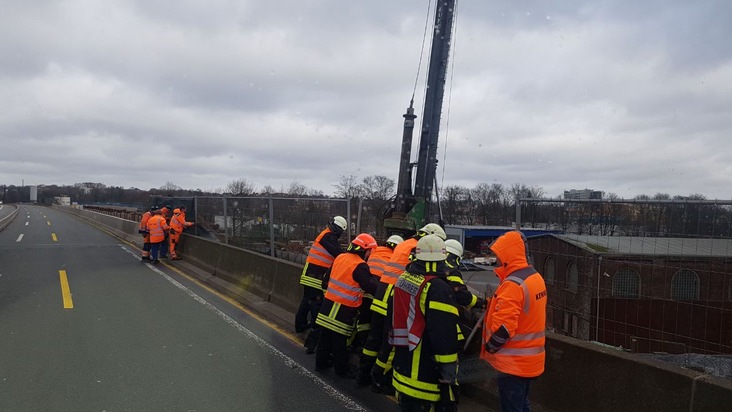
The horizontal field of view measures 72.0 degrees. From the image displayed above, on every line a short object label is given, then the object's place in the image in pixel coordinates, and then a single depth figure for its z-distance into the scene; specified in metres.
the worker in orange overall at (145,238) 16.64
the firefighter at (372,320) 5.77
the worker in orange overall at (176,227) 16.89
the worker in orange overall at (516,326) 3.76
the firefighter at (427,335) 3.78
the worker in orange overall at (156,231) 16.08
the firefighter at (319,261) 7.20
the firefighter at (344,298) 6.00
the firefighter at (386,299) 5.26
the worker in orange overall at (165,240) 16.89
